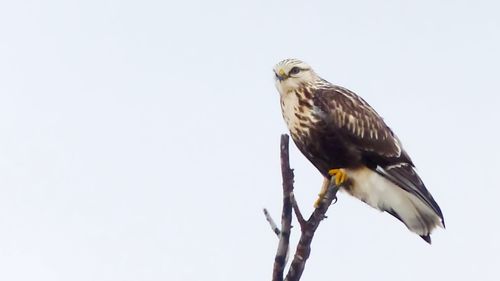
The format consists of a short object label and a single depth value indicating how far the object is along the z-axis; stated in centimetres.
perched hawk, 1642
